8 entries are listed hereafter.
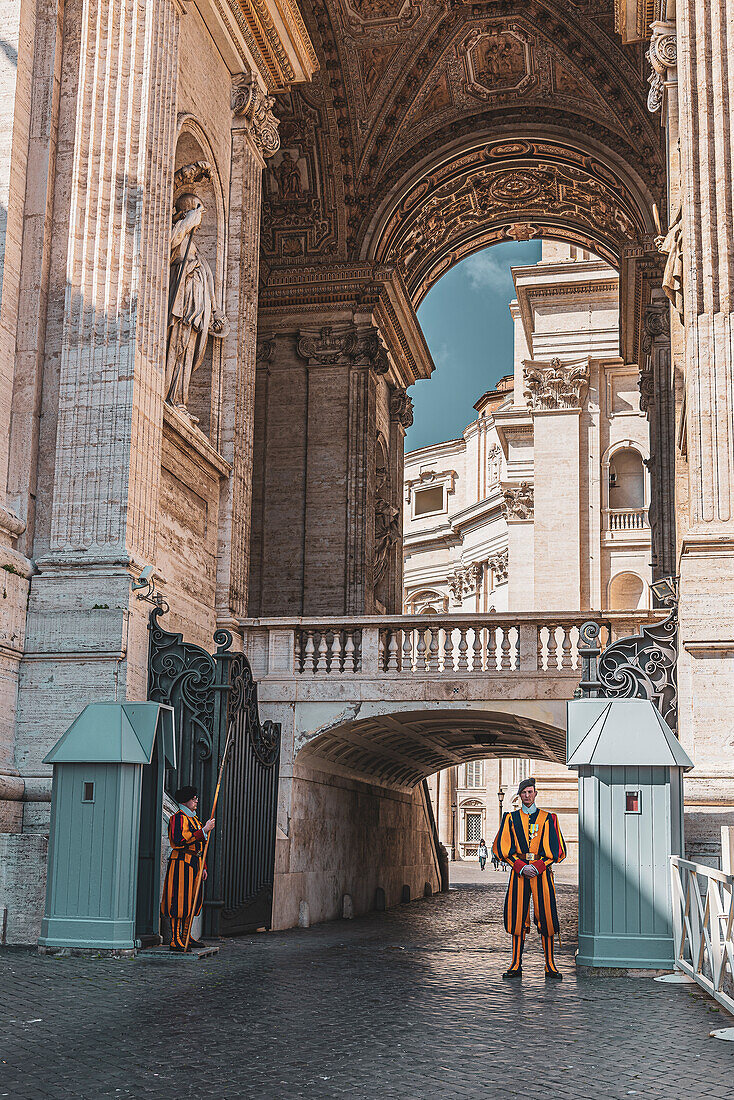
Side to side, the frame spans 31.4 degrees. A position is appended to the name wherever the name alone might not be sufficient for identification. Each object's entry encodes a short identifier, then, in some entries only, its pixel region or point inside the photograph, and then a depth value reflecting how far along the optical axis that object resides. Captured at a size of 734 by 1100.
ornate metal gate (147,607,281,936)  13.10
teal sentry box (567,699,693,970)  10.27
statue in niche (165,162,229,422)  16.09
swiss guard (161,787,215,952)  11.00
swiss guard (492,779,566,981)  10.34
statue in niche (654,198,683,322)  14.29
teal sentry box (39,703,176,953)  10.74
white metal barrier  8.14
